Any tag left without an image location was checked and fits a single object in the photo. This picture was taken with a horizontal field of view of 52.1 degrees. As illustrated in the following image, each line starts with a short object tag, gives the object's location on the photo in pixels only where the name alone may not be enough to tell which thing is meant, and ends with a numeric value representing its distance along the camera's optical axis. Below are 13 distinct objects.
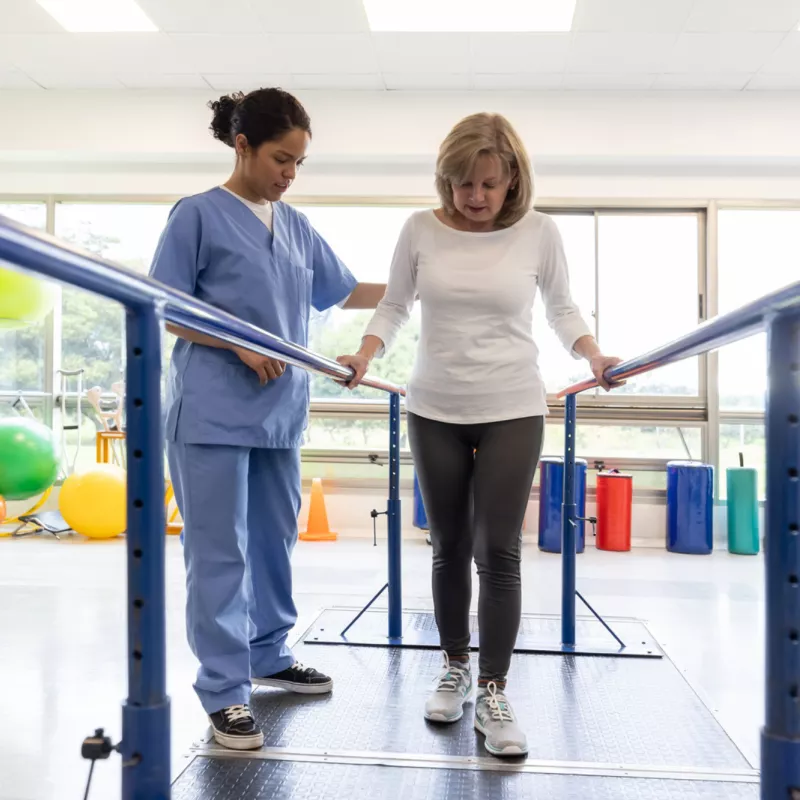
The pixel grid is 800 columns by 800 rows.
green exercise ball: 4.15
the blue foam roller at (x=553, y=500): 4.44
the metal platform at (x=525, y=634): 2.40
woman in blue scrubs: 1.67
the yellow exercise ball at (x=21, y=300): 3.83
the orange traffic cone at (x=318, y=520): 4.79
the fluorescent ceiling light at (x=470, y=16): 3.87
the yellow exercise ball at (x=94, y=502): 4.45
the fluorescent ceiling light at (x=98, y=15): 3.97
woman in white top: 1.62
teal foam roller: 4.46
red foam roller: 4.53
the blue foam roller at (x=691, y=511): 4.45
